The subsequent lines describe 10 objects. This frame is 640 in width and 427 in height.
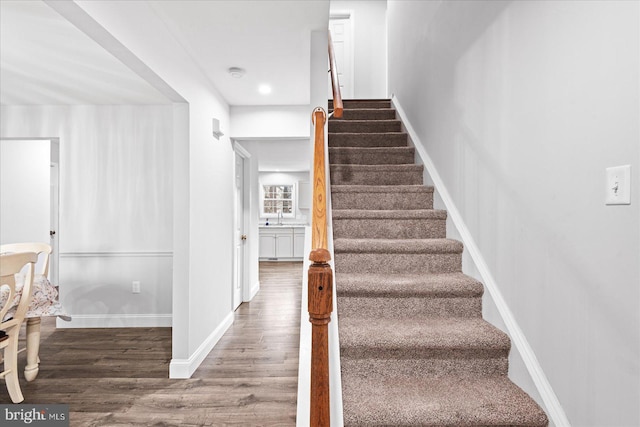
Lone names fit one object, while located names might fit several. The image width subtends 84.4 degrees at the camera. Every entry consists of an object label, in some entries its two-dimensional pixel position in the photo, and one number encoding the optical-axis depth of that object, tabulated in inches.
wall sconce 129.9
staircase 54.5
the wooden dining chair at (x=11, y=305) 83.4
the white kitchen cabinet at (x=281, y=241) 324.8
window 355.6
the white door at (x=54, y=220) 210.3
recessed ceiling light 131.4
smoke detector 115.7
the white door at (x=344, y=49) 216.8
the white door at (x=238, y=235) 172.4
